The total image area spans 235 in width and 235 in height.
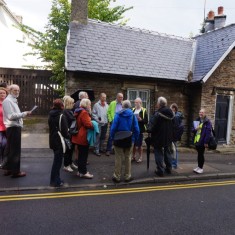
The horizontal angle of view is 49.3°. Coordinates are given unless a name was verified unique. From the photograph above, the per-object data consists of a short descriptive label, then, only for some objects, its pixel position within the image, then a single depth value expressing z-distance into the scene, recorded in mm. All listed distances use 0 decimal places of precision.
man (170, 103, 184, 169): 7242
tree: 17688
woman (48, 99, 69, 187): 5715
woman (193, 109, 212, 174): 7227
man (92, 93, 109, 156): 8969
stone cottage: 10367
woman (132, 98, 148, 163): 8281
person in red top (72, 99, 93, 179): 6207
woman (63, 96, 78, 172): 6331
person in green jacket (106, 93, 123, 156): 8734
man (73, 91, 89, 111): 7332
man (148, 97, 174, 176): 6730
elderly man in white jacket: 5924
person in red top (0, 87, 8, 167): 6598
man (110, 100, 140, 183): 6273
